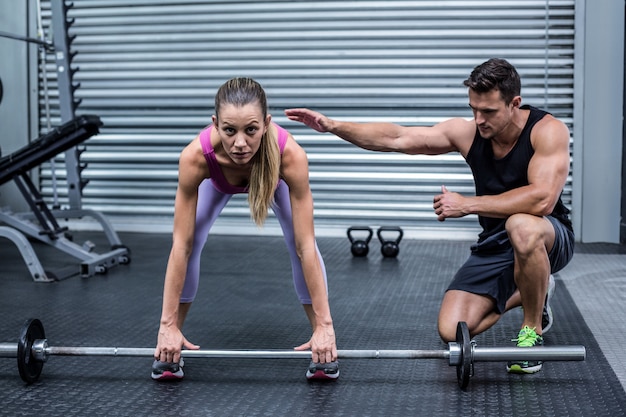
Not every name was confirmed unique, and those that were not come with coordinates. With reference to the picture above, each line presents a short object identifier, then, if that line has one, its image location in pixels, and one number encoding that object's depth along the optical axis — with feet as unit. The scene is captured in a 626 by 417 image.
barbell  8.12
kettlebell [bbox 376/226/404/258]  16.80
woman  7.95
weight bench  14.35
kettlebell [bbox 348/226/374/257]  17.02
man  8.93
